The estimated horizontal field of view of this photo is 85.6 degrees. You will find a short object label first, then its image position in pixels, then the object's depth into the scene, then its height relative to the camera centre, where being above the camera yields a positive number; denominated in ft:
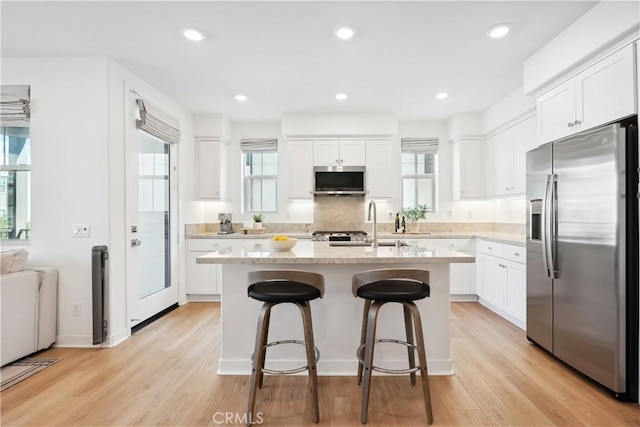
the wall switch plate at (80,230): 10.21 -0.49
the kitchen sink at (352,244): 9.98 -0.89
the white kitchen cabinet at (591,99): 7.30 +2.77
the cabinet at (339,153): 16.37 +2.86
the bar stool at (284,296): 6.60 -1.63
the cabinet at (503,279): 11.72 -2.49
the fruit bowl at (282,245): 8.45 -0.77
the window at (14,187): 10.71 +0.82
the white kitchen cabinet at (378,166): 16.39 +2.25
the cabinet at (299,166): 16.42 +2.25
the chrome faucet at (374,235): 8.47 -0.55
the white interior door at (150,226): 11.37 -0.48
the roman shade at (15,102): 10.24 +3.31
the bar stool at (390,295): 6.48 -1.58
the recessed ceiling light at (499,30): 8.53 +4.61
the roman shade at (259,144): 17.78 +3.57
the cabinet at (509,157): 12.87 +2.32
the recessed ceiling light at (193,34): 8.72 +4.62
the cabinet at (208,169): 16.46 +2.11
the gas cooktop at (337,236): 15.35 -1.02
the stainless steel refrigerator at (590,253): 7.06 -0.91
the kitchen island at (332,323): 8.42 -2.69
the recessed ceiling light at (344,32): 8.65 +4.61
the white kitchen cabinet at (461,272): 15.38 -2.62
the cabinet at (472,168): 16.20 +2.13
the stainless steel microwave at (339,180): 16.26 +1.57
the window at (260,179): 17.98 +1.80
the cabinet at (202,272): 15.49 -2.63
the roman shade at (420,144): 17.44 +3.50
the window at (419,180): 17.74 +1.71
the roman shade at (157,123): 11.59 +3.36
